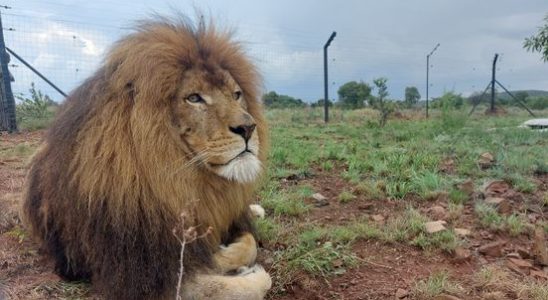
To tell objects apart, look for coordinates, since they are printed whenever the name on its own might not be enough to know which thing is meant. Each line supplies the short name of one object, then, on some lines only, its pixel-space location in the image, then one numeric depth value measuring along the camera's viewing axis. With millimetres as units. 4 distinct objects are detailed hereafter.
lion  2135
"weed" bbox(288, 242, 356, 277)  2848
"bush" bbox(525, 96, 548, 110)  23678
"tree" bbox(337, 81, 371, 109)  20250
